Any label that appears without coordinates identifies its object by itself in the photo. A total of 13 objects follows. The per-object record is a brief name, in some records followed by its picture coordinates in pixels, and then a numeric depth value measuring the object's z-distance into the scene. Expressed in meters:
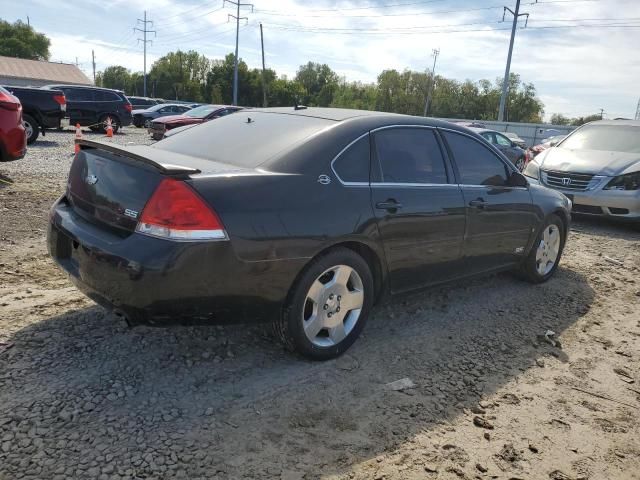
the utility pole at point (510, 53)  41.94
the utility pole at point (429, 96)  82.60
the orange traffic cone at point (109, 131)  18.43
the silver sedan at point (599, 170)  8.18
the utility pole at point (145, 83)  85.39
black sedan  2.73
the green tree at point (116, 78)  115.56
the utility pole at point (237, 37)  54.91
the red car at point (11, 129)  7.46
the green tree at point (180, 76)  84.50
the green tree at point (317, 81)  97.41
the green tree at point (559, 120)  95.61
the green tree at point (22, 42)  87.44
